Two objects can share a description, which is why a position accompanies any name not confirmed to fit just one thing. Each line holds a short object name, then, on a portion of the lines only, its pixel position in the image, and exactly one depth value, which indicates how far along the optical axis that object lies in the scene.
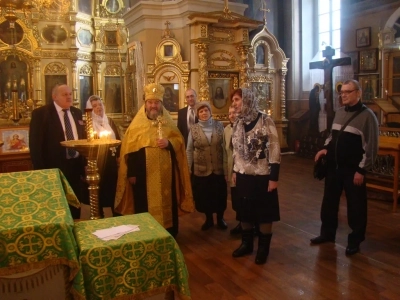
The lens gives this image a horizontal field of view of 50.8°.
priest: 3.95
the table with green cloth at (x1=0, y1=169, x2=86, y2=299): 1.83
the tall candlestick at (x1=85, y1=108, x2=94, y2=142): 2.82
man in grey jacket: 3.63
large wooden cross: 9.53
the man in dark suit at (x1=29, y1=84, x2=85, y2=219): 3.61
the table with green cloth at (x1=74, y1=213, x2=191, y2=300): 1.93
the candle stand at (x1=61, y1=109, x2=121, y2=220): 2.75
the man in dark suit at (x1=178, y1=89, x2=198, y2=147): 5.22
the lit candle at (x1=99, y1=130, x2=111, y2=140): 2.93
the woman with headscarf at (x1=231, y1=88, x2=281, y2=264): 3.42
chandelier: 11.67
